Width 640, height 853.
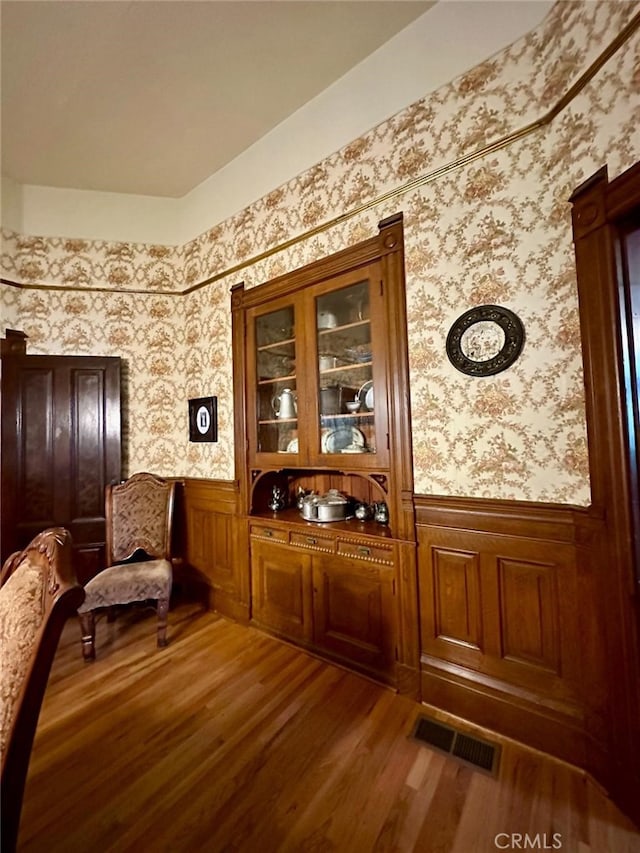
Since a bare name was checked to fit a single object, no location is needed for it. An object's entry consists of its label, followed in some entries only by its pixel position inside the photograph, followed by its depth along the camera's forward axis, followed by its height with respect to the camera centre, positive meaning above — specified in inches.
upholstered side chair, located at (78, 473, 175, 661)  90.9 -30.0
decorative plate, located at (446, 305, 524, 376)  62.7 +17.0
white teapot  95.9 +10.1
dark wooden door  109.7 +0.7
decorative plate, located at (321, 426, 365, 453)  84.8 +0.2
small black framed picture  113.7 +8.2
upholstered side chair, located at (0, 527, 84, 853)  29.9 -18.5
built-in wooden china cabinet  74.9 -2.6
